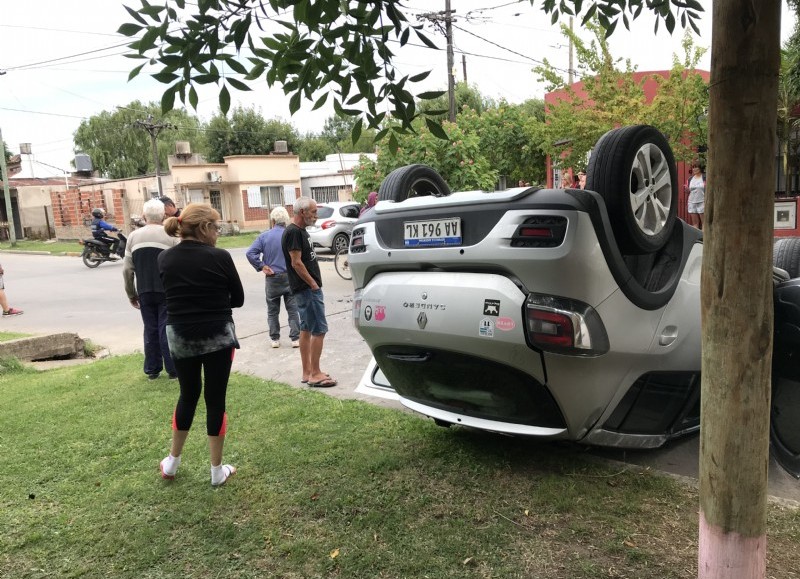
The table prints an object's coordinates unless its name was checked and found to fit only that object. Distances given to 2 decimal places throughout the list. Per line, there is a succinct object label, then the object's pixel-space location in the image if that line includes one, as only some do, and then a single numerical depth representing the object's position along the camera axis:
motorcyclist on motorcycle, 19.44
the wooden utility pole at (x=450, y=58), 20.05
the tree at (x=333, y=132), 58.25
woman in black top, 3.69
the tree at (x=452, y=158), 10.87
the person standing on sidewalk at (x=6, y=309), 11.21
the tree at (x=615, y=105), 13.05
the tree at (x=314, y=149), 53.44
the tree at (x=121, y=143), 51.25
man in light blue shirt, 7.59
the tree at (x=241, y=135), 47.22
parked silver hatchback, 18.59
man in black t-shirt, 5.72
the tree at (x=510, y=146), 19.45
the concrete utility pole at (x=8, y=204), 29.38
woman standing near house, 12.07
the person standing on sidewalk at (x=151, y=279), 5.88
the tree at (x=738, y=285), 1.85
